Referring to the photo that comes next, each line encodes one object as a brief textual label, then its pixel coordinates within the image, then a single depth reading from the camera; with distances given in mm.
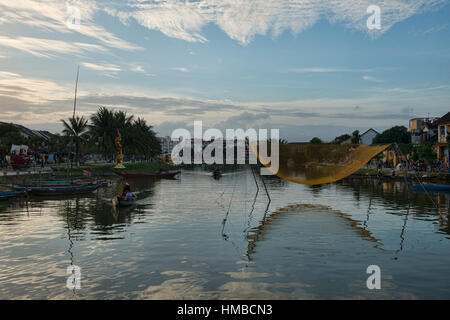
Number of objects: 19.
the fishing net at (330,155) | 29616
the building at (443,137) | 65938
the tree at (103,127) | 79875
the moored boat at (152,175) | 71988
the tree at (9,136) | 71350
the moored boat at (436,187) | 45331
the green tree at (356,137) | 108250
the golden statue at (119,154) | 78812
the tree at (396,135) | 96875
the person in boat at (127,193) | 31445
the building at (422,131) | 81019
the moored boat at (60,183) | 41500
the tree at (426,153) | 64312
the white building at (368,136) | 117038
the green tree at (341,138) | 154125
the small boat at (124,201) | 30709
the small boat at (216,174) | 76938
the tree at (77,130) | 74125
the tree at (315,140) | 157000
